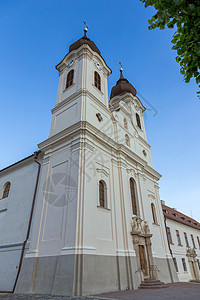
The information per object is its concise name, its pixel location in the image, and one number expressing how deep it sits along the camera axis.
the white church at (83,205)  8.96
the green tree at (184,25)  3.62
